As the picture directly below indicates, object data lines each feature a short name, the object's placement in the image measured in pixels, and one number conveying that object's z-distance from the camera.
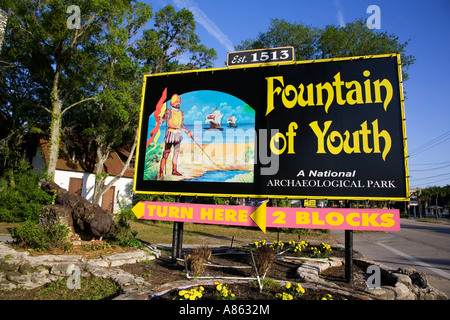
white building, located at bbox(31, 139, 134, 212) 23.17
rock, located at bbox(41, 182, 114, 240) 8.44
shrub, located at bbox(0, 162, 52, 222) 15.56
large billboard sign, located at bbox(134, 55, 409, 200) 6.57
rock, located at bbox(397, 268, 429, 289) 6.18
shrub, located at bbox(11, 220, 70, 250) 7.32
